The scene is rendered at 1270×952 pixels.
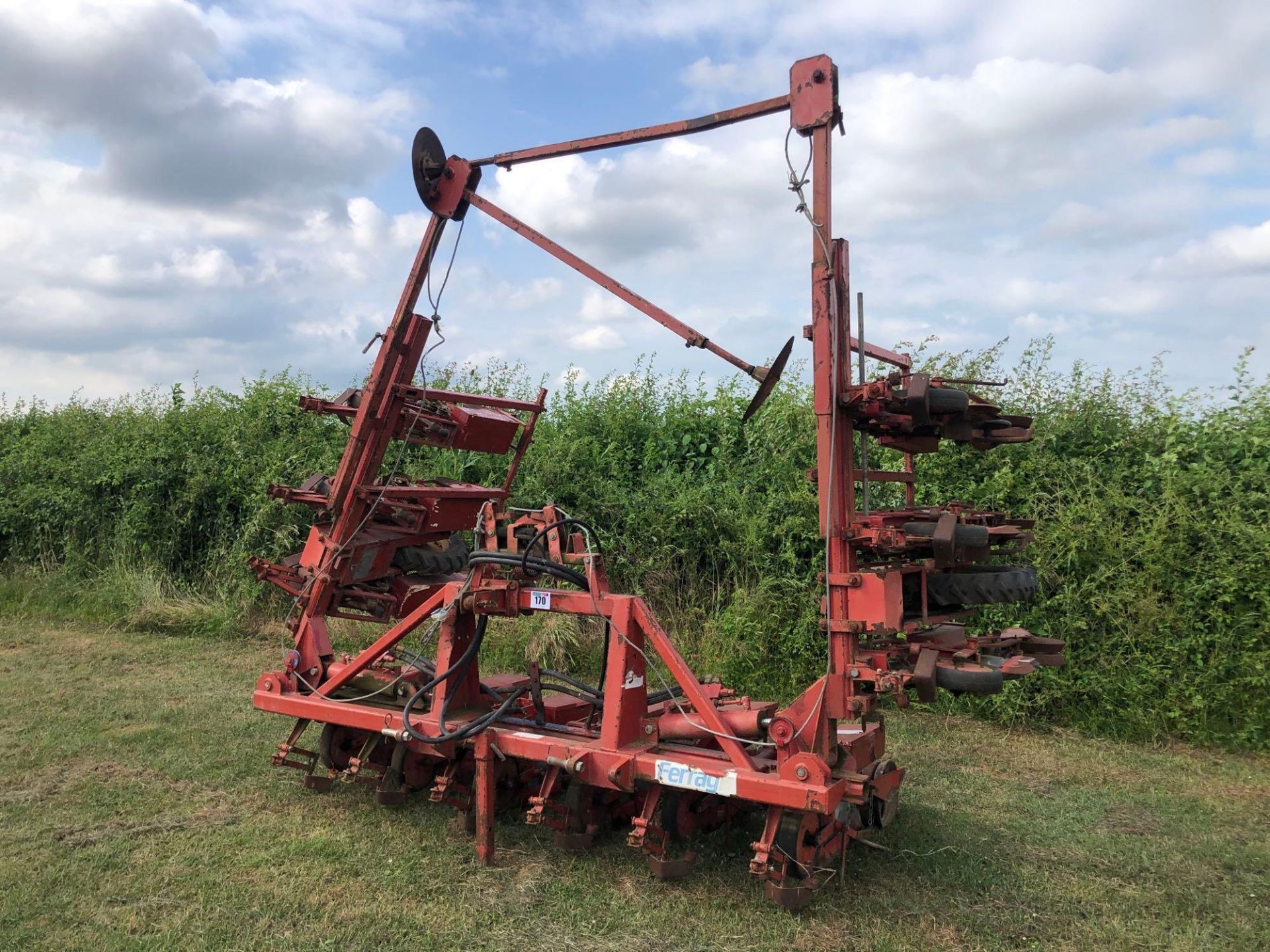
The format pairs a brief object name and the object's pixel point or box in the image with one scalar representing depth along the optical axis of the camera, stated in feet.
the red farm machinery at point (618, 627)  13.91
